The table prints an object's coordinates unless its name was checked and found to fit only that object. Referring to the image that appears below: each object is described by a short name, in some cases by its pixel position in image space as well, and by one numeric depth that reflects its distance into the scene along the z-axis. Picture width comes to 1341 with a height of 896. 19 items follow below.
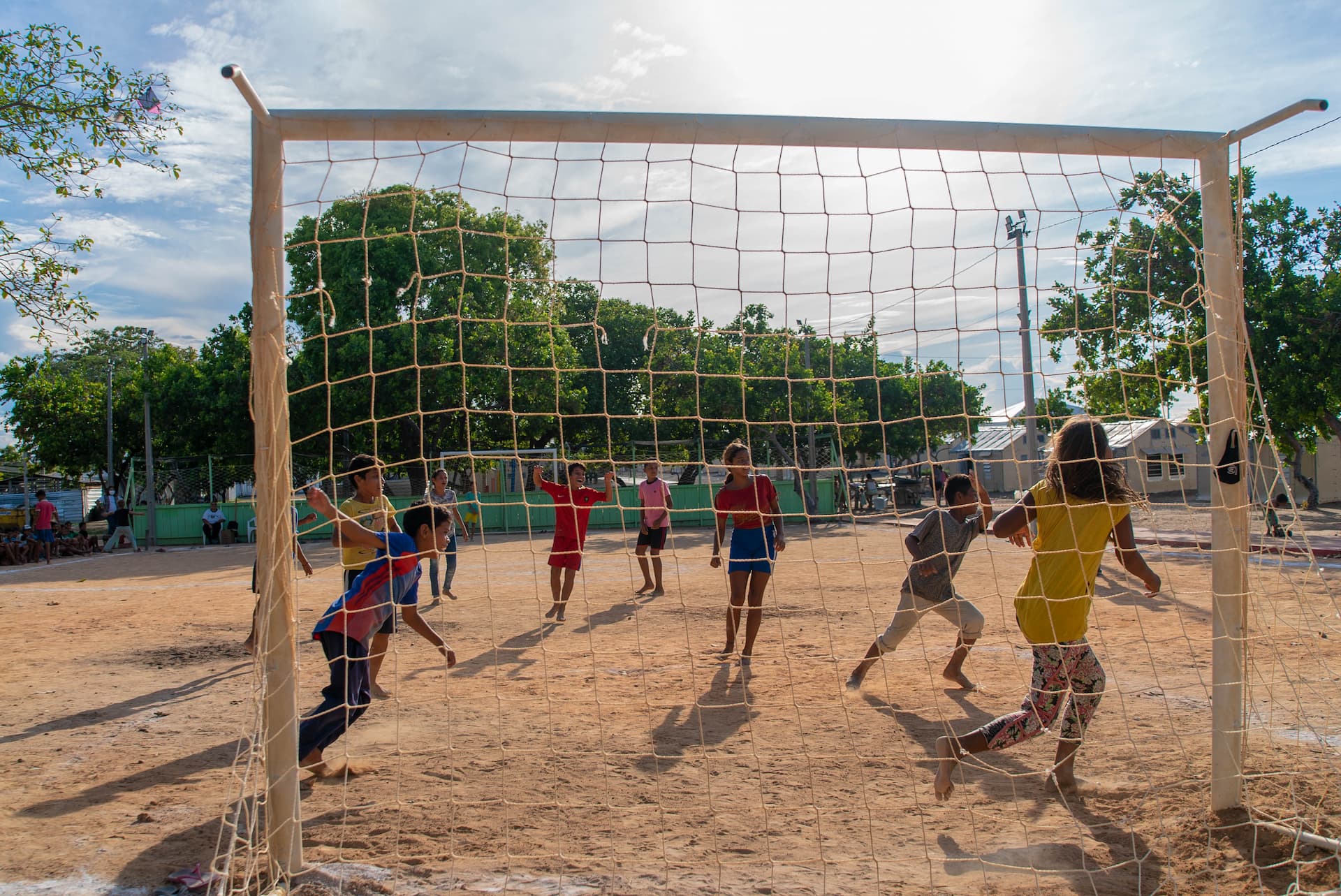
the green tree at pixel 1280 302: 15.41
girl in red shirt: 6.14
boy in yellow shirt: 4.65
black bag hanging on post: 3.52
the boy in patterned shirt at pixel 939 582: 5.47
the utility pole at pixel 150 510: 22.30
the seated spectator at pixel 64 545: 19.88
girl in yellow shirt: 3.52
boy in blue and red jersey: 3.79
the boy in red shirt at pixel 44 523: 18.41
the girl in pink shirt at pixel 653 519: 9.66
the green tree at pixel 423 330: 19.95
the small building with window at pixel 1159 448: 27.53
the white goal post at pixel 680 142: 3.10
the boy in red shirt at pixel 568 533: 7.87
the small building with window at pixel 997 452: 41.50
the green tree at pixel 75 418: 31.36
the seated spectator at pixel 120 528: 21.67
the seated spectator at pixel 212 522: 22.81
